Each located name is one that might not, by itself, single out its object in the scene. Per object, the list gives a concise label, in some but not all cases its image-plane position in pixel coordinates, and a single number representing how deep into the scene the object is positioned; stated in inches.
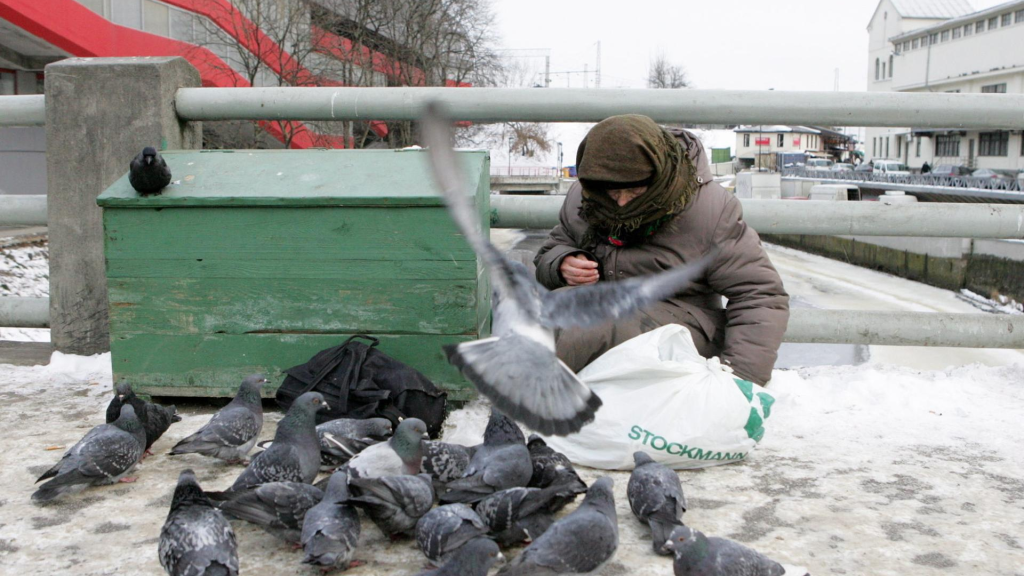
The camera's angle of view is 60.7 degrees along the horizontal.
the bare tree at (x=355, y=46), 944.9
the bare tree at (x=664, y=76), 3865.7
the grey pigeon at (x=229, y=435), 128.0
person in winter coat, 133.5
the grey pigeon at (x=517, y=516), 103.1
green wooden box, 148.6
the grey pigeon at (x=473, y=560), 89.4
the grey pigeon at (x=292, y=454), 114.7
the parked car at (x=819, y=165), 2177.7
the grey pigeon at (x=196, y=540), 89.4
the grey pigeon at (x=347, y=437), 129.4
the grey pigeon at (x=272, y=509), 101.8
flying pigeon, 106.1
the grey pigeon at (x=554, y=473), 109.1
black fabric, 140.8
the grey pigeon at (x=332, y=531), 93.4
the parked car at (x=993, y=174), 1518.2
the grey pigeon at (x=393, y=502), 101.1
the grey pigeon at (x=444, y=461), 122.6
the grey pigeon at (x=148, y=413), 132.5
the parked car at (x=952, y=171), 1845.5
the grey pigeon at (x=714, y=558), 91.4
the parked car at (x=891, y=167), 2087.6
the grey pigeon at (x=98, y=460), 114.0
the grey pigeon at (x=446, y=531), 96.8
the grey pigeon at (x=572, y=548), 92.9
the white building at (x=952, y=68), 2113.7
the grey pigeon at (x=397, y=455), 119.6
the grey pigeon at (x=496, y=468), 111.3
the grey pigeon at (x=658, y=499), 102.3
